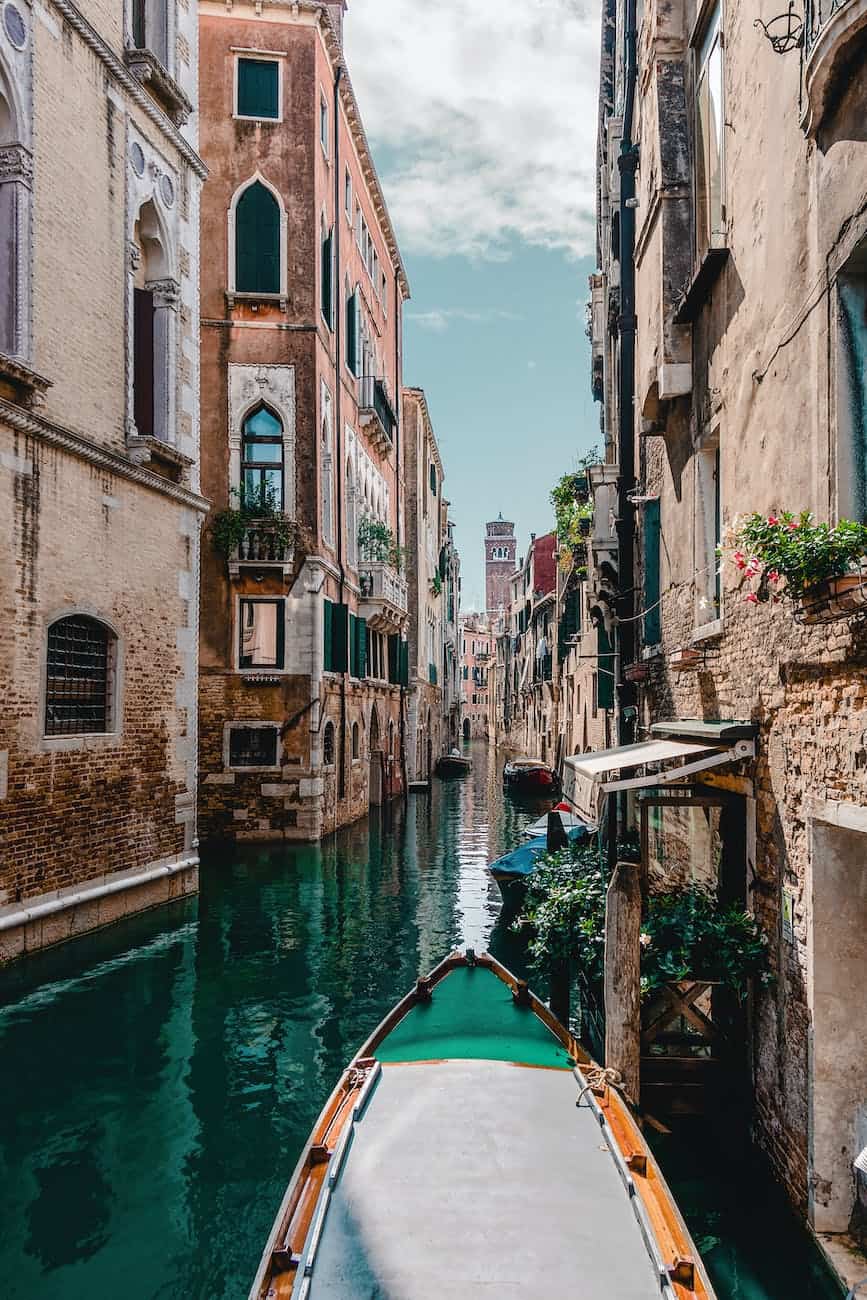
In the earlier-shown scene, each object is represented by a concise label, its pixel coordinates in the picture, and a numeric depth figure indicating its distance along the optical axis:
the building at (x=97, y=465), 9.47
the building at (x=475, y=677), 91.25
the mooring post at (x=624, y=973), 5.80
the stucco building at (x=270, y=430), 18.36
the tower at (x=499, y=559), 90.88
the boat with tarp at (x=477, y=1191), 3.45
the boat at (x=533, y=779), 28.84
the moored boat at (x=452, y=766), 37.91
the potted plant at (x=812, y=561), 4.26
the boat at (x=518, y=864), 12.91
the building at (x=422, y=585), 34.34
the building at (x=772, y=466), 4.67
